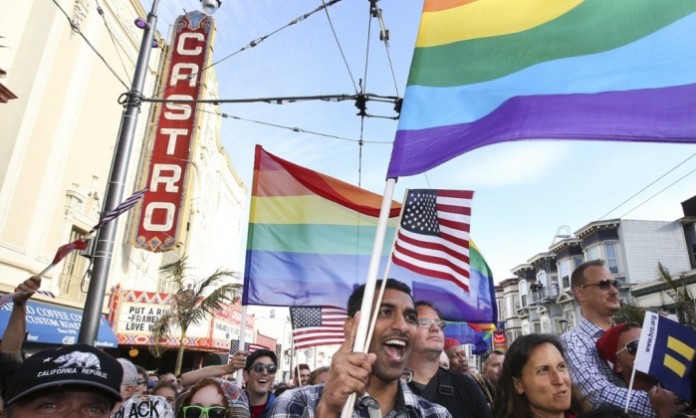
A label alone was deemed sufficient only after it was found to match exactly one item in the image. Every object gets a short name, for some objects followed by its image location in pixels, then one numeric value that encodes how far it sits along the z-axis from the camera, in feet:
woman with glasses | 11.85
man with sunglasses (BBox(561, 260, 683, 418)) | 9.33
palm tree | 57.41
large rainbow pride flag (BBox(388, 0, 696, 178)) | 8.21
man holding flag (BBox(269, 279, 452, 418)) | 7.25
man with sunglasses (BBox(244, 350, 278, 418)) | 17.15
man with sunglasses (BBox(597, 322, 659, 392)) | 10.50
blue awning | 37.88
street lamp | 19.81
